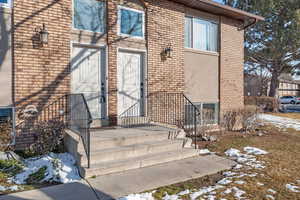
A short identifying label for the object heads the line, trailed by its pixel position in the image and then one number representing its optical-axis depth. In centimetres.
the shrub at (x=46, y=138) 464
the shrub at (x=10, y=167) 384
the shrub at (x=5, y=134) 439
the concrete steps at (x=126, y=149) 393
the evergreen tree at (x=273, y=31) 1467
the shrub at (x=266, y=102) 1767
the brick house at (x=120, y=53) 479
